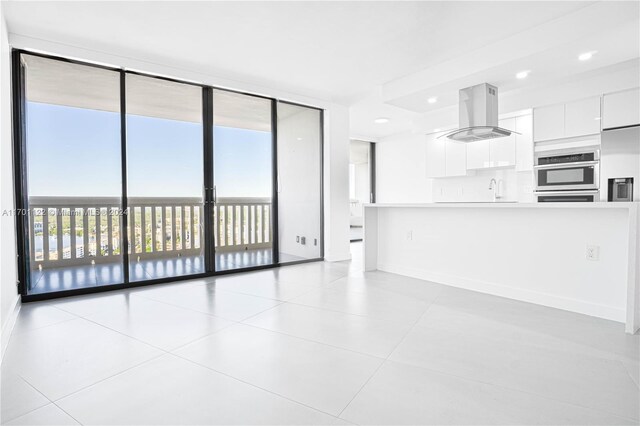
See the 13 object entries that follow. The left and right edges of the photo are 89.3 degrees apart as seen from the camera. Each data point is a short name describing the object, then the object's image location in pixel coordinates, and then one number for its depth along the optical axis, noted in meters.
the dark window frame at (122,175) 3.01
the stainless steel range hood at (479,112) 3.85
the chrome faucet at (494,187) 5.41
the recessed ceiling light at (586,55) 3.14
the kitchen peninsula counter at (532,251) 2.49
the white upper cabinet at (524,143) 4.68
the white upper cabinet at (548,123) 4.31
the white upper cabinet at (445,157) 5.64
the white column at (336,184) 5.19
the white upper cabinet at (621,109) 3.68
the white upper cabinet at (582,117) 3.99
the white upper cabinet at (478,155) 5.25
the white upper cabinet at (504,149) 4.91
